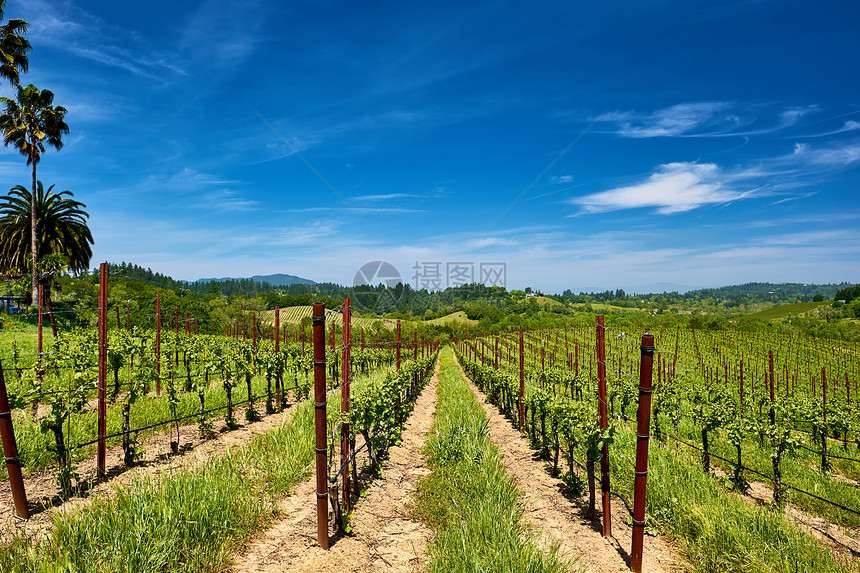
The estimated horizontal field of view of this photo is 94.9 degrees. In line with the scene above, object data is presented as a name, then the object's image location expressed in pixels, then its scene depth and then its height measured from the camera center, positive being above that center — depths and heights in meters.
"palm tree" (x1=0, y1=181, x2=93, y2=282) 27.83 +5.39
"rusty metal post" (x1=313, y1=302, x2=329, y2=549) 4.21 -1.34
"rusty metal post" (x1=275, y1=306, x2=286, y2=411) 11.66 -2.65
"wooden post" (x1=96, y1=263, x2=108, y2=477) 5.84 -1.27
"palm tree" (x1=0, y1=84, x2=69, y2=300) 20.77 +9.67
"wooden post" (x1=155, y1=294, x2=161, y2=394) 11.60 -1.34
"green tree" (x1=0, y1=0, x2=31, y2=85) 18.55 +12.19
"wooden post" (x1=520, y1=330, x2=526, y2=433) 10.81 -3.41
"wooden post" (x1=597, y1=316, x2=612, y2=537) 4.97 -1.96
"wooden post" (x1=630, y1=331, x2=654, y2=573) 4.25 -1.70
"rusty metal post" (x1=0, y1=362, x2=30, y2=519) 4.49 -1.81
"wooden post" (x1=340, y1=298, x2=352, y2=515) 5.27 -1.38
